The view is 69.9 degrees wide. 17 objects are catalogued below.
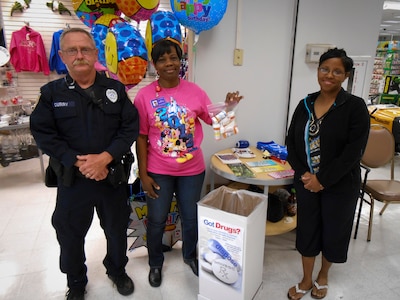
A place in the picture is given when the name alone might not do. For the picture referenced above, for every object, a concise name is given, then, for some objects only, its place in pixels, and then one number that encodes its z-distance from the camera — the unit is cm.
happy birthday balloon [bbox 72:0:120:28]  184
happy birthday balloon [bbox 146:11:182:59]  168
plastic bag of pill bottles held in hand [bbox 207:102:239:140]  166
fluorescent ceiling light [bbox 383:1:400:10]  680
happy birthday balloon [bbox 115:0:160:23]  182
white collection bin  149
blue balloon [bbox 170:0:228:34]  173
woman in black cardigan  146
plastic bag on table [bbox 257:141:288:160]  227
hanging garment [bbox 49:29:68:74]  473
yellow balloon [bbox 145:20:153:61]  173
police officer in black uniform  137
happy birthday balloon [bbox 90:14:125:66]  174
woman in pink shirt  158
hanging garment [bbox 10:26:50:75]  459
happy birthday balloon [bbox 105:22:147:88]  162
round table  190
